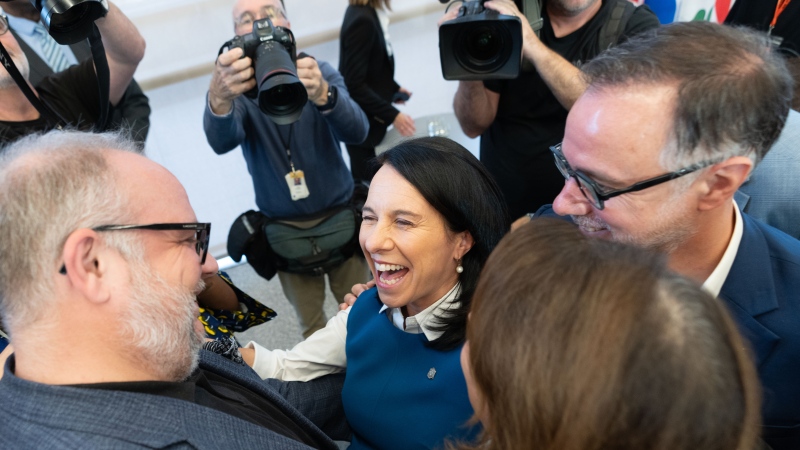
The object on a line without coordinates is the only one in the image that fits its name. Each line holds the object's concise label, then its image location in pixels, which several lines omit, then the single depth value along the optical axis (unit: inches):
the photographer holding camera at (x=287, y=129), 74.7
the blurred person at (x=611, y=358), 24.0
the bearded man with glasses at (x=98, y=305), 34.1
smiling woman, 49.4
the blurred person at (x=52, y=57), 80.8
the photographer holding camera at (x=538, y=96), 68.6
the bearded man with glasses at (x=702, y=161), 40.7
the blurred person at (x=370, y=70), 110.6
